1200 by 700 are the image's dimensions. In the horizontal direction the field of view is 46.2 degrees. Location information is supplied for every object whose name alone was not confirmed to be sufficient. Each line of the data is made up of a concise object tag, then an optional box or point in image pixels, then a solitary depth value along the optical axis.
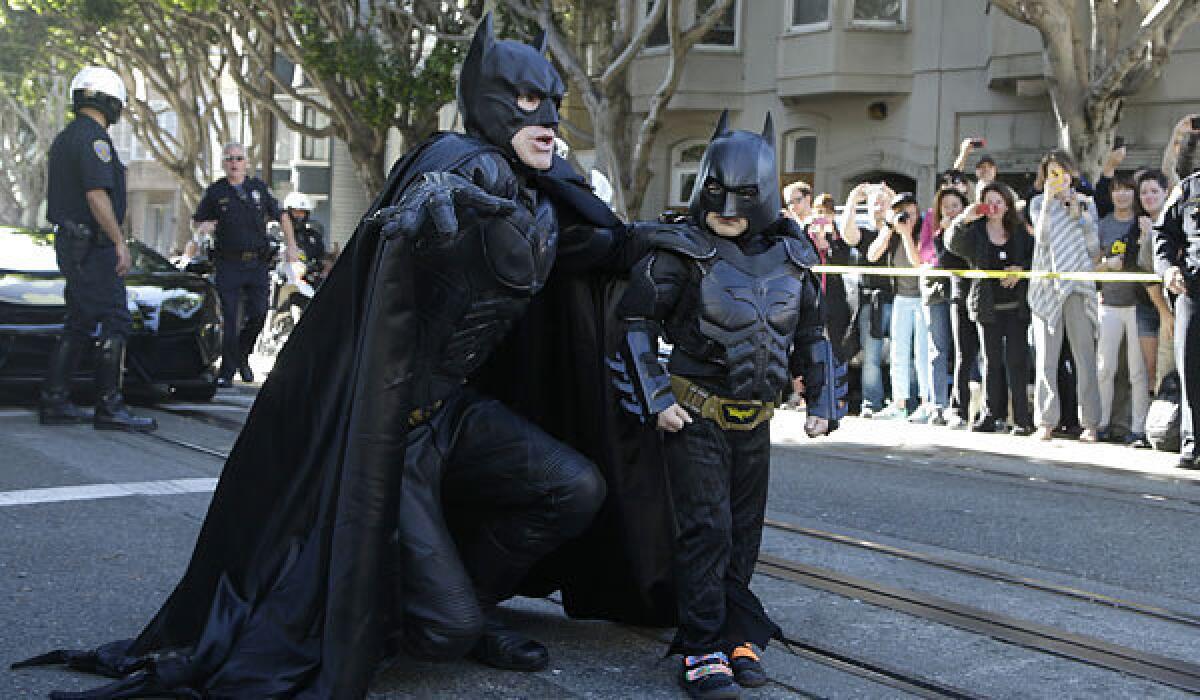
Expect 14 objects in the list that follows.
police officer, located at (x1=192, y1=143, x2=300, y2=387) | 12.38
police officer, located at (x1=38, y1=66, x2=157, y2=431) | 9.12
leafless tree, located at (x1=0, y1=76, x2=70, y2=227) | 39.91
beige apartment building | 21.53
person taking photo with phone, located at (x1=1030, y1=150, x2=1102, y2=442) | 10.66
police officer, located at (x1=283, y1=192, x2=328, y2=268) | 17.36
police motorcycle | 16.64
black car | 10.05
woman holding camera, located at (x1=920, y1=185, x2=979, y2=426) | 11.41
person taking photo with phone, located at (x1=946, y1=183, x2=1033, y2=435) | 11.09
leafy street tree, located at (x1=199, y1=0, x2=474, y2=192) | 24.52
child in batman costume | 4.23
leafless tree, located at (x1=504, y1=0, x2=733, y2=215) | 18.58
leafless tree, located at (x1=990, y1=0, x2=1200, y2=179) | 15.77
